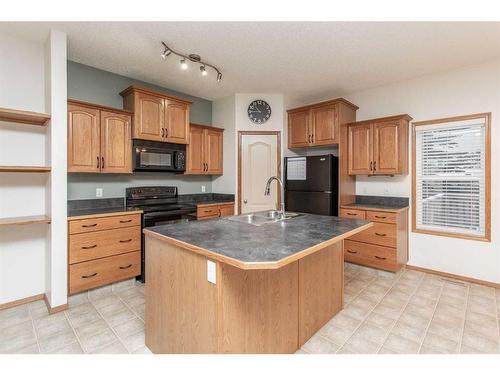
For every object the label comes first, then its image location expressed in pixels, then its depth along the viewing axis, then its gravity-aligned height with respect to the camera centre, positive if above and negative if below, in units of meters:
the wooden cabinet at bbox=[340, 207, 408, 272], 3.23 -0.75
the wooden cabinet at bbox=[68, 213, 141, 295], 2.58 -0.69
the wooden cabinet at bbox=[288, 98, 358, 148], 3.72 +0.95
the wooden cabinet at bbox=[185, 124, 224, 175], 4.00 +0.56
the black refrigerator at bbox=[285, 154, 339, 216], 3.73 +0.01
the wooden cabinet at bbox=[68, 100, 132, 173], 2.76 +0.53
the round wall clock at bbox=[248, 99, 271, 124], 4.26 +1.21
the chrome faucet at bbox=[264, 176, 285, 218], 2.52 -0.29
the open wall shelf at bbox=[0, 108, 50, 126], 2.23 +0.63
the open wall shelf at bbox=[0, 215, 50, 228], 2.25 -0.32
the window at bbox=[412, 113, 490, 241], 3.09 +0.09
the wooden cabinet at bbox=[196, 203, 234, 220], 3.73 -0.38
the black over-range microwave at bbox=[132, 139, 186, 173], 3.29 +0.39
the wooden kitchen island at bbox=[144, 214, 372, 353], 1.36 -0.63
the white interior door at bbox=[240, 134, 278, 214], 4.26 +0.26
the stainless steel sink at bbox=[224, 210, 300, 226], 2.28 -0.31
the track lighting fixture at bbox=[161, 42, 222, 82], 2.69 +1.45
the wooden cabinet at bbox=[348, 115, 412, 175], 3.43 +0.53
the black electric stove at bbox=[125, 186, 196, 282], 3.13 -0.28
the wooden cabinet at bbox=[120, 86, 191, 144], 3.22 +0.93
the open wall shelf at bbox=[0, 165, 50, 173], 2.20 +0.15
